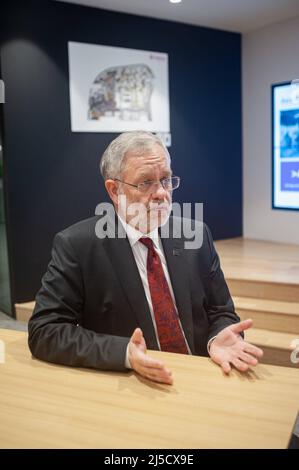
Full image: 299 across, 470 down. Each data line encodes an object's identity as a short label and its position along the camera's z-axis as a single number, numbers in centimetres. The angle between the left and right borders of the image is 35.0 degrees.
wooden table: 101
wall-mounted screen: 487
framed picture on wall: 424
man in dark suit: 163
